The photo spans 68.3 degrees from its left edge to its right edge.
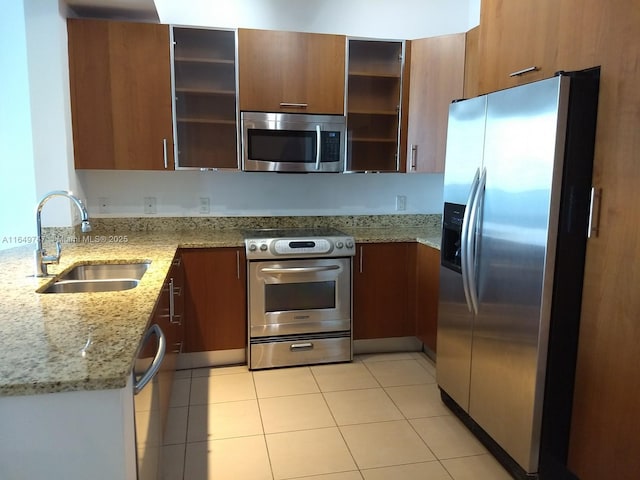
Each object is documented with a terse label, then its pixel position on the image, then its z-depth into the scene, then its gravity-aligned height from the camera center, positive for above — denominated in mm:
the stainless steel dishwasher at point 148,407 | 1255 -697
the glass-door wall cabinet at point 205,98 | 3098 +548
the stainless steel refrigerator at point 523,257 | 1705 -285
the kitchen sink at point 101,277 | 2092 -471
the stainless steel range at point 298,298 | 3051 -770
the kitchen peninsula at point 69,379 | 1027 -436
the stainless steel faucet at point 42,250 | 1874 -313
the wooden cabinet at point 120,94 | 2930 +533
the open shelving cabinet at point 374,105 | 3324 +559
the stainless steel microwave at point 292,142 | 3150 +269
